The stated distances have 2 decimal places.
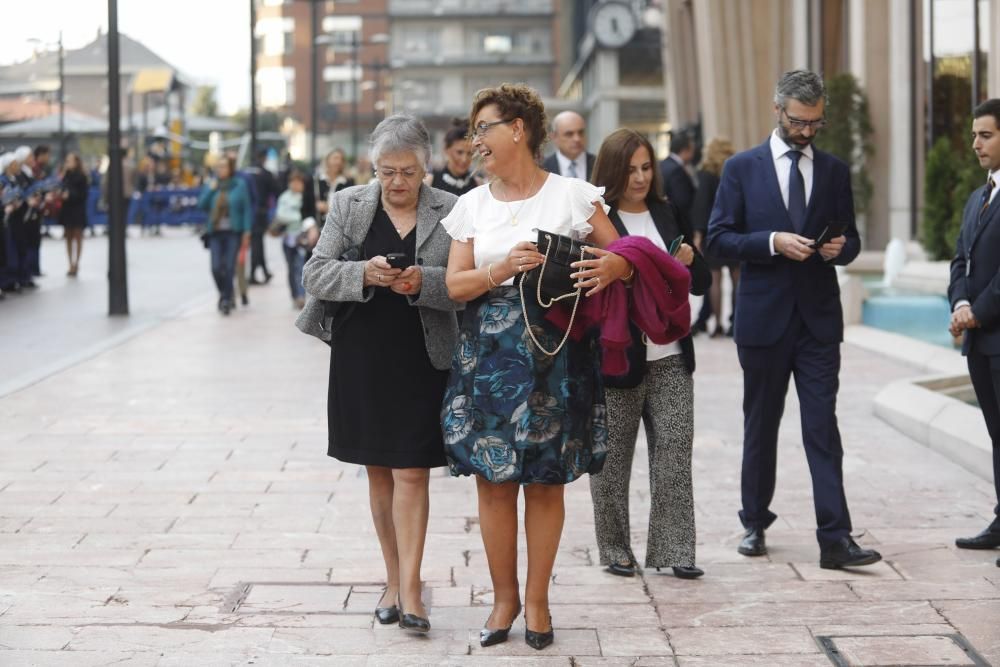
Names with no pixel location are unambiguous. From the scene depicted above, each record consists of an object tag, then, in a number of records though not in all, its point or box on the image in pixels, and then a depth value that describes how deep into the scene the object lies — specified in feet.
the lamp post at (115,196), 58.03
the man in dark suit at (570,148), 30.91
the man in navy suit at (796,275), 20.71
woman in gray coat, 17.92
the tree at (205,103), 396.98
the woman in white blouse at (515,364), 16.85
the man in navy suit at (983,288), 21.38
